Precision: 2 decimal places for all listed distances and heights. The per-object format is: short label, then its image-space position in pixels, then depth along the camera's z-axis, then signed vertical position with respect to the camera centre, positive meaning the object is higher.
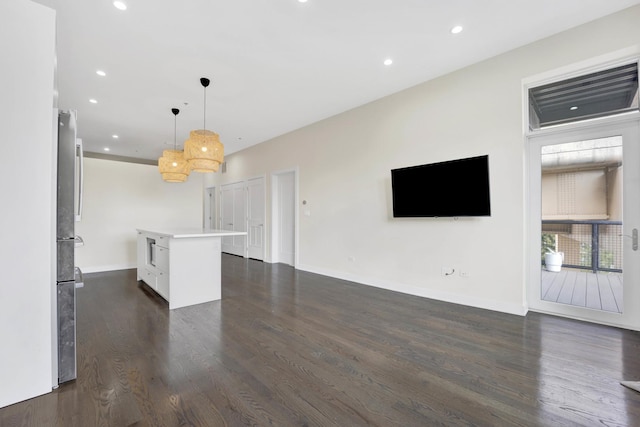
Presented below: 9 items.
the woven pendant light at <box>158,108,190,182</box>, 4.80 +0.90
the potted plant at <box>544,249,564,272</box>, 3.21 -0.52
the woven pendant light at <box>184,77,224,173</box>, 3.70 +0.89
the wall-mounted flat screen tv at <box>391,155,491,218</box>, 3.42 +0.36
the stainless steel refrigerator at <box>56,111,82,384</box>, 1.95 -0.19
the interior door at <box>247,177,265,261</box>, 7.10 -0.03
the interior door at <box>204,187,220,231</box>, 9.27 +0.24
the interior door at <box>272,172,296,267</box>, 6.46 -0.06
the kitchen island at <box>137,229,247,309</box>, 3.47 -0.67
